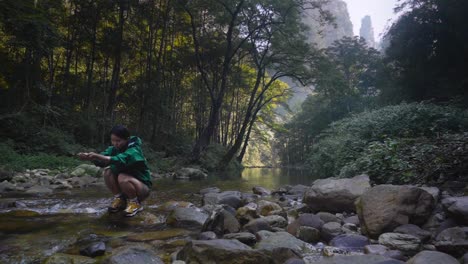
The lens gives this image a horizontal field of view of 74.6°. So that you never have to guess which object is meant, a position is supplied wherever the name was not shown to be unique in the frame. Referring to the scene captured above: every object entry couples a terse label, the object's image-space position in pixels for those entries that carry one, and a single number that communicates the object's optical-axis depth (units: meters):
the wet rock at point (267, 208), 4.61
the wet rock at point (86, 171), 8.82
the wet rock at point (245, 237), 3.16
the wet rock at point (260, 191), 7.56
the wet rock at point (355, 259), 2.38
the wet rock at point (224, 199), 5.39
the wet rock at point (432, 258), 2.25
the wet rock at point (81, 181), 7.51
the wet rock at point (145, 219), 3.83
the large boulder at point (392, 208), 3.34
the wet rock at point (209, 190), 7.01
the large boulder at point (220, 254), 2.44
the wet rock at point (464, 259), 2.40
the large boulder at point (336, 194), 4.64
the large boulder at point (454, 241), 2.63
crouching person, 3.80
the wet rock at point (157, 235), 3.21
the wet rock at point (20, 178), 7.24
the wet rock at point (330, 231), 3.49
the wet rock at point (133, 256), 2.35
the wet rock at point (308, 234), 3.48
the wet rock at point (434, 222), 3.34
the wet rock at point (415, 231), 3.09
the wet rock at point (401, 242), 2.92
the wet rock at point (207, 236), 3.25
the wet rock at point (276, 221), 4.00
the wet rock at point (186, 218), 3.87
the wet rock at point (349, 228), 3.61
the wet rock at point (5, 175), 7.18
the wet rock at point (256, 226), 3.62
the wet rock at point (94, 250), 2.62
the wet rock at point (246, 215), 4.01
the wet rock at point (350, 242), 3.18
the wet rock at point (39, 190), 6.04
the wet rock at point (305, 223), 3.69
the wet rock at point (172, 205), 4.96
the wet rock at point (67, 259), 2.35
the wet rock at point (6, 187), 6.20
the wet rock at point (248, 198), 5.67
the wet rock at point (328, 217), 4.02
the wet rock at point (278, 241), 2.99
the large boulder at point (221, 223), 3.50
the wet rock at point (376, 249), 2.83
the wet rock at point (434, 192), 3.75
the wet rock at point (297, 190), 7.48
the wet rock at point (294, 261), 2.53
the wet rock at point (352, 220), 3.90
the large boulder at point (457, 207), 3.02
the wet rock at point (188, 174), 11.79
